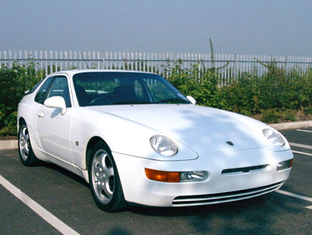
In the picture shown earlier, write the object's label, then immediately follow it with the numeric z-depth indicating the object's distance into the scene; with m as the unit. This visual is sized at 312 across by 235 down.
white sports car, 3.88
